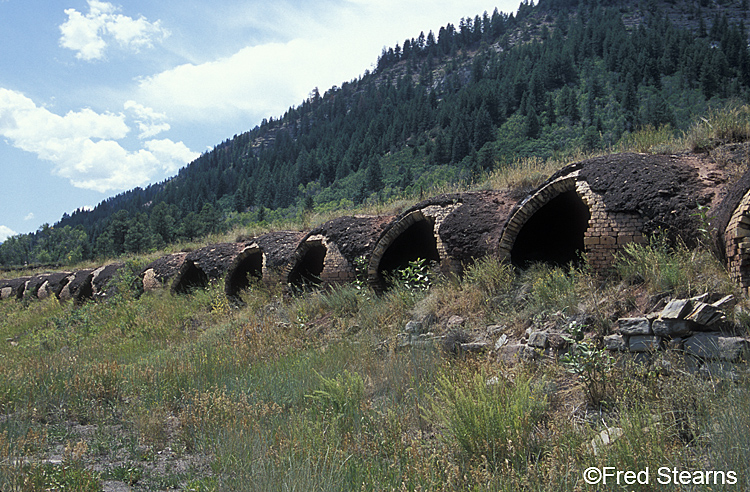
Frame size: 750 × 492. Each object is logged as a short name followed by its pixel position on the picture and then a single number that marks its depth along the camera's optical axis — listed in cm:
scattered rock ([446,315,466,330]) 643
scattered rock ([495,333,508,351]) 559
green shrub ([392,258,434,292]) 803
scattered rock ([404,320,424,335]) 673
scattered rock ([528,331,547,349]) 510
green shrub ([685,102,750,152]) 671
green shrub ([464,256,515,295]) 689
